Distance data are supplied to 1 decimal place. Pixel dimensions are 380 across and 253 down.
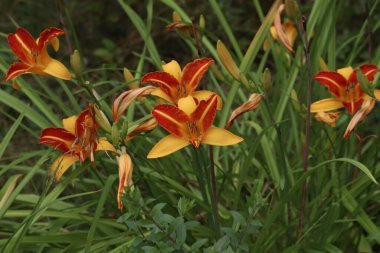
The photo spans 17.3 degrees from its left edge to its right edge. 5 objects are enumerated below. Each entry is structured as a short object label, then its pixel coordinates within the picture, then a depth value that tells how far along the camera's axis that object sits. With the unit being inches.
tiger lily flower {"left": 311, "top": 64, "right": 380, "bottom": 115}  61.6
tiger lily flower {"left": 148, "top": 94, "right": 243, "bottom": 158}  56.1
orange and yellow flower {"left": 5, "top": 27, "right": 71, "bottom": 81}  59.8
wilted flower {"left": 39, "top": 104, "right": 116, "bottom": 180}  58.4
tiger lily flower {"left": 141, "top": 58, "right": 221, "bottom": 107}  57.8
